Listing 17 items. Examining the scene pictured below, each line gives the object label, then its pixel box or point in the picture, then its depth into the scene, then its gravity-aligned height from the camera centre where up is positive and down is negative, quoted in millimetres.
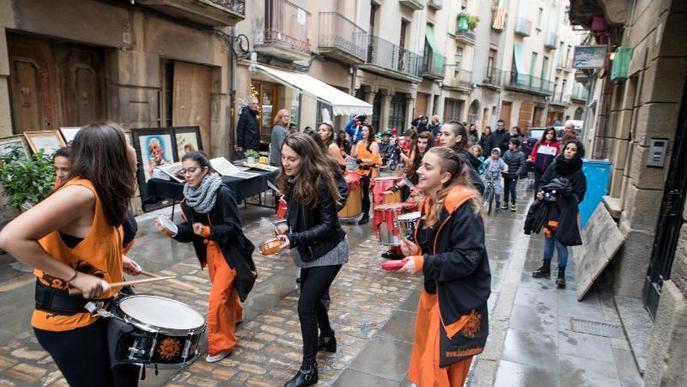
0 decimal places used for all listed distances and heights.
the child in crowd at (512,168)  10469 -826
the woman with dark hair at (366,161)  8336 -696
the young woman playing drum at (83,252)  1894 -634
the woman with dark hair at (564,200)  5438 -773
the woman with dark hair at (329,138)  7082 -292
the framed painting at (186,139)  8577 -551
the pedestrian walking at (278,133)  8914 -330
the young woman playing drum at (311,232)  3189 -794
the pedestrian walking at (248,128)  9992 -314
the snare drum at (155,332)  2127 -1104
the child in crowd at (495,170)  9898 -841
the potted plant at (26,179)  5109 -895
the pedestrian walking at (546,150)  10086 -344
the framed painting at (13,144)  5660 -572
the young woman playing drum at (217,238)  3520 -978
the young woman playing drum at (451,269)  2537 -783
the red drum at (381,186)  7348 -1001
